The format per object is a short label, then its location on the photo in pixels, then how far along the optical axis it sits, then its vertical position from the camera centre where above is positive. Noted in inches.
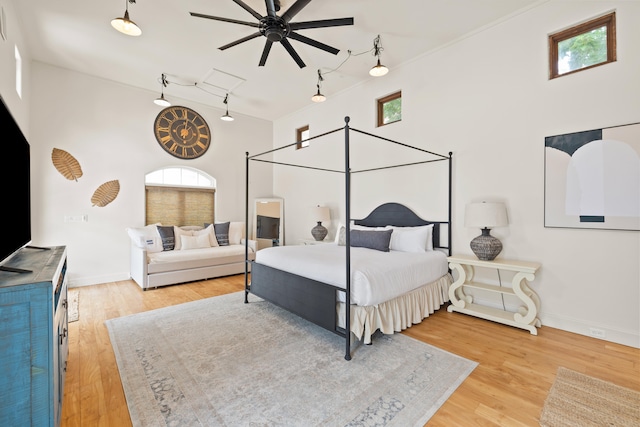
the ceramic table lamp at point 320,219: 200.8 -4.9
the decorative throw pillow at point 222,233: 211.8 -16.1
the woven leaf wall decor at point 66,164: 167.3 +28.8
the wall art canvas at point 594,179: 97.7 +12.9
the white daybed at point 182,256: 168.9 -29.1
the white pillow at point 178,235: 192.7 -16.2
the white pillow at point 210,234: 203.3 -16.1
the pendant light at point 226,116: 209.0 +71.8
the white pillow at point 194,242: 192.5 -21.1
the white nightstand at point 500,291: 108.9 -33.0
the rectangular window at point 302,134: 238.7 +68.4
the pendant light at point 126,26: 101.0 +68.3
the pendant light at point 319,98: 171.8 +70.8
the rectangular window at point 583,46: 103.8 +65.6
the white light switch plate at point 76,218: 170.4 -4.1
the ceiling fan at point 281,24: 92.8 +67.3
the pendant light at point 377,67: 135.4 +70.4
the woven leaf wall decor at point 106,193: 180.1 +11.8
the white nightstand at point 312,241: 201.6 -21.3
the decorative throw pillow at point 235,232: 219.5 -16.4
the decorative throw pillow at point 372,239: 141.4 -13.9
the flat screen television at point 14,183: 60.4 +7.0
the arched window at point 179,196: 203.0 +11.8
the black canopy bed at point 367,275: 96.1 -25.1
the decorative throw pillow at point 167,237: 188.1 -17.3
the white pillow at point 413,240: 141.3 -13.9
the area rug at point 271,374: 66.3 -47.6
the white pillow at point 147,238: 176.6 -16.9
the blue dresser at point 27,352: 44.4 -23.2
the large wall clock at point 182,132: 205.3 +60.9
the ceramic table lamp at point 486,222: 115.9 -3.8
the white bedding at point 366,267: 95.7 -21.8
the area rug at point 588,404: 63.8 -47.2
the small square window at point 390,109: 171.3 +65.9
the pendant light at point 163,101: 173.0 +68.7
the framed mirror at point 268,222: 251.8 -9.0
